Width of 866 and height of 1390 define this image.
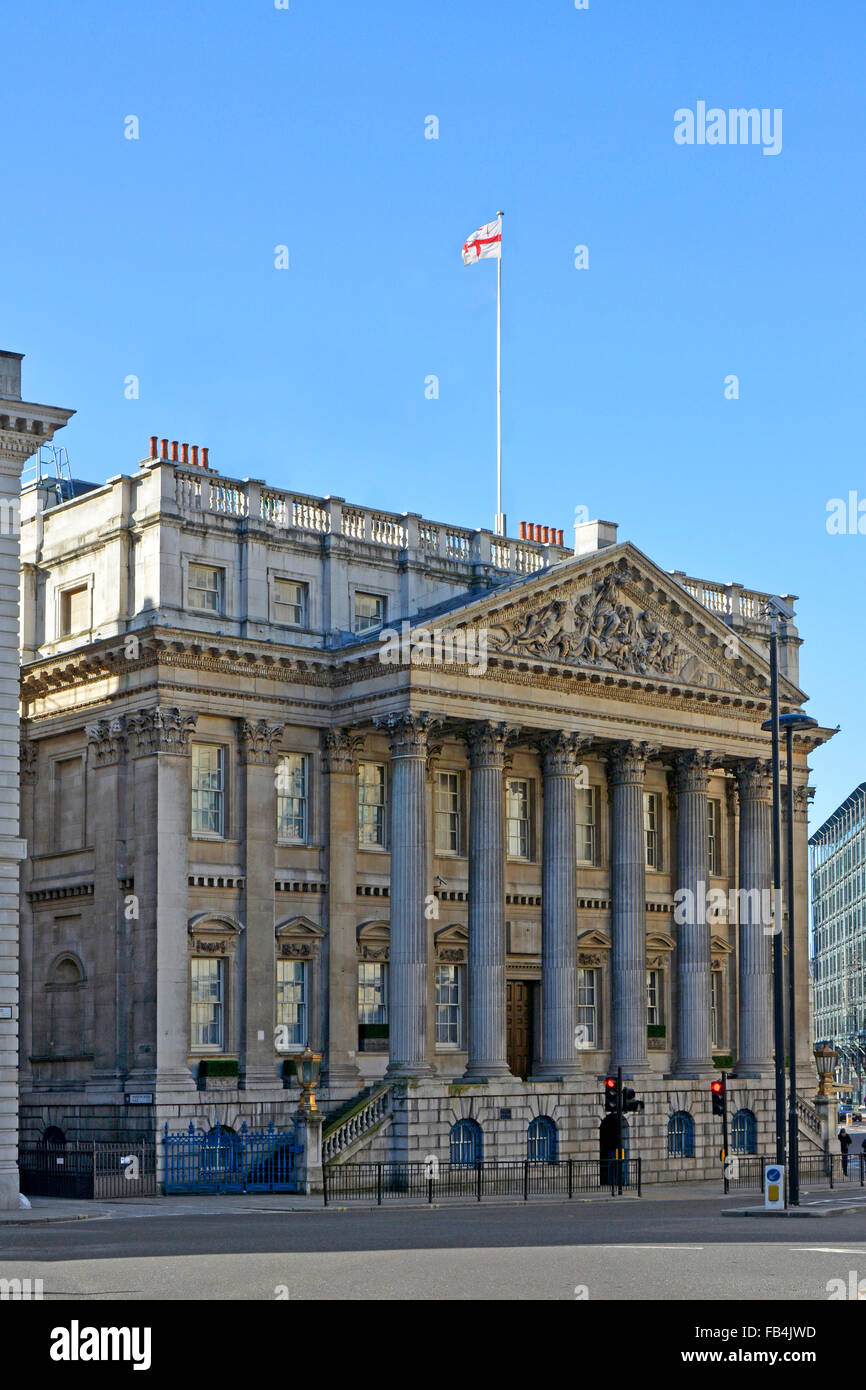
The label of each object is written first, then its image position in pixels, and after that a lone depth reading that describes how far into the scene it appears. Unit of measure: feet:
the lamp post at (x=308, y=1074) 156.97
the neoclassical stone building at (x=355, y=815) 167.63
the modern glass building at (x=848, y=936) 581.12
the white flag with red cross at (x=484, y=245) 205.16
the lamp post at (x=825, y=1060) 209.97
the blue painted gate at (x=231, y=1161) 157.07
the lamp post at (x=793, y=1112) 139.33
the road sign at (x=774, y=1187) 131.75
